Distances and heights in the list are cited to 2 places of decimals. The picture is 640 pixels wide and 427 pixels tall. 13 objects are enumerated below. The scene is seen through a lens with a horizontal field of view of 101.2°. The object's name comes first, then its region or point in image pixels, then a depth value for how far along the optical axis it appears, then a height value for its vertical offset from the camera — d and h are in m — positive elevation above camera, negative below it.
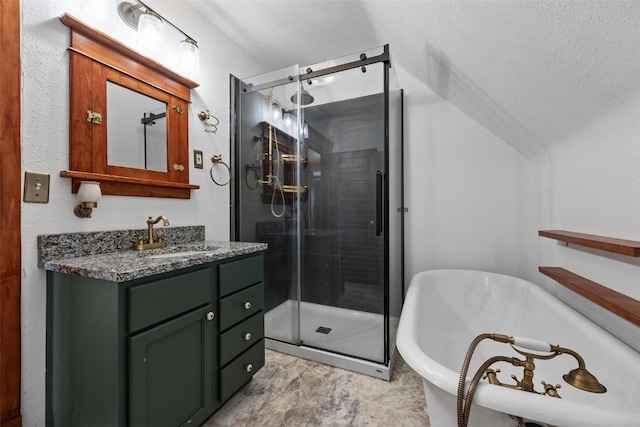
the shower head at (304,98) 2.16 +0.97
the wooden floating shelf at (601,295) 0.93 -0.35
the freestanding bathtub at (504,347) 0.68 -0.57
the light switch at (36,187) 1.07 +0.11
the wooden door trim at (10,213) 1.00 +0.00
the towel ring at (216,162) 1.95 +0.39
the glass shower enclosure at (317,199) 2.06 +0.13
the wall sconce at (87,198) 1.17 +0.07
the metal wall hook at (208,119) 1.85 +0.68
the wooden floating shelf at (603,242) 0.92 -0.12
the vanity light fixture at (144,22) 1.42 +1.05
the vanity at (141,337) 0.93 -0.50
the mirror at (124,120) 1.22 +0.51
